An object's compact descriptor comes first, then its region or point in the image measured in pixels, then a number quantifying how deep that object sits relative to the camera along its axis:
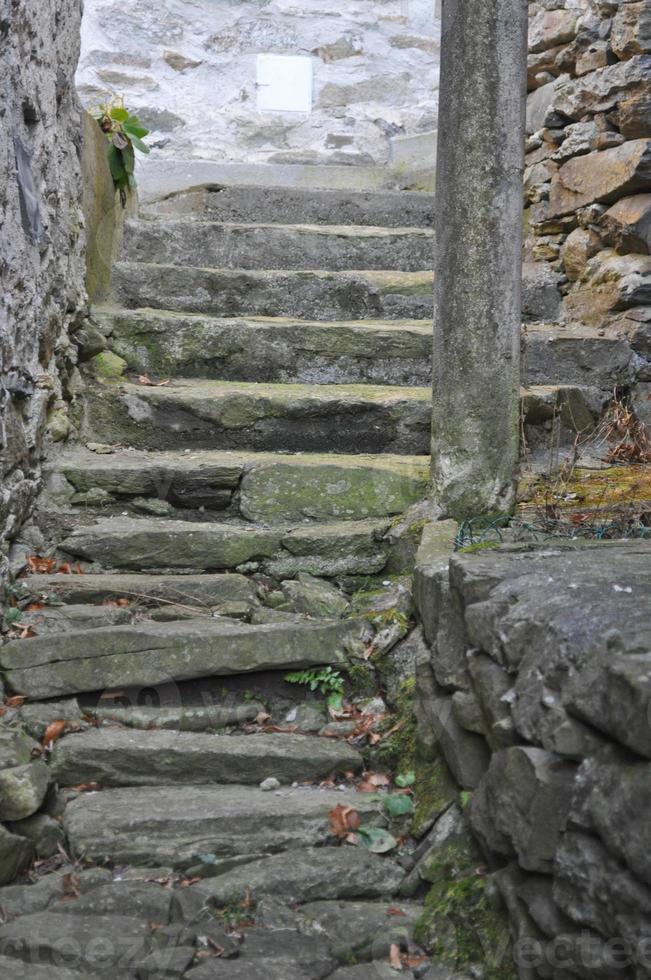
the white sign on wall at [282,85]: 6.41
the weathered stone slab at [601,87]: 4.17
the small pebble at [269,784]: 2.48
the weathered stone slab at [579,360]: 4.13
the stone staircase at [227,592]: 2.08
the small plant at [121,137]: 4.49
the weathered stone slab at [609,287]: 4.20
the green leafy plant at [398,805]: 2.39
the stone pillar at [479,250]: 2.97
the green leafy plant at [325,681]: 2.80
